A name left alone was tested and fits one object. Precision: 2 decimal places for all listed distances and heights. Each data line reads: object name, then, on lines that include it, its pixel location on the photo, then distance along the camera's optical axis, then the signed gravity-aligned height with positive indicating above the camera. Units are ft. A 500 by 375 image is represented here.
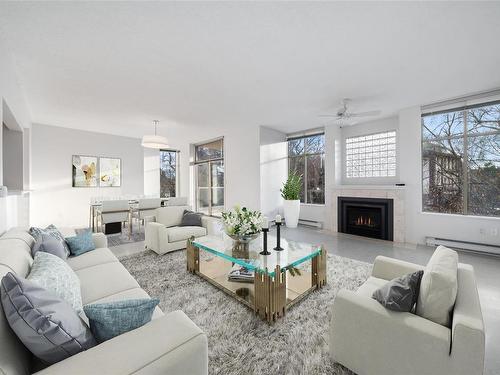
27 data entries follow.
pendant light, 15.98 +3.39
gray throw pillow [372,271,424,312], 4.11 -2.04
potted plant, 18.94 -1.20
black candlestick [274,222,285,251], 8.37 -2.23
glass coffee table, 6.37 -3.03
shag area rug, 4.90 -3.83
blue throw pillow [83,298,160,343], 3.39 -2.00
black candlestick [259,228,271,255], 8.04 -2.17
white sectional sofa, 2.64 -2.15
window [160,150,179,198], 28.04 +2.01
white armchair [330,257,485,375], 3.42 -2.64
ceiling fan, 12.42 +4.60
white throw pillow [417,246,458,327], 3.83 -1.92
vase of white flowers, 8.29 -1.41
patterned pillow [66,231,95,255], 8.11 -2.06
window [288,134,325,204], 19.84 +2.23
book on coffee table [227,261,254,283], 8.15 -3.28
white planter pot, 19.06 -2.16
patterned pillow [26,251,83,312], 3.86 -1.67
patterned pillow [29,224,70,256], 6.96 -1.49
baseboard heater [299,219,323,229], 19.30 -3.26
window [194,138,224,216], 24.06 +1.24
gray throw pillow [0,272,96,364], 2.76 -1.70
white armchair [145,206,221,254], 11.71 -2.42
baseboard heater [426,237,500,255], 11.99 -3.41
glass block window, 16.56 +2.46
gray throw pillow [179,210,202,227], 13.41 -1.96
